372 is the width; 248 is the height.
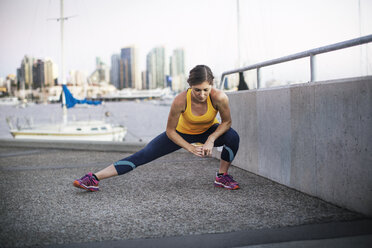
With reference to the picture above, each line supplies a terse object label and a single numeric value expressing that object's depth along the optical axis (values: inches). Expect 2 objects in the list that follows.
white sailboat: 930.7
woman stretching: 137.5
